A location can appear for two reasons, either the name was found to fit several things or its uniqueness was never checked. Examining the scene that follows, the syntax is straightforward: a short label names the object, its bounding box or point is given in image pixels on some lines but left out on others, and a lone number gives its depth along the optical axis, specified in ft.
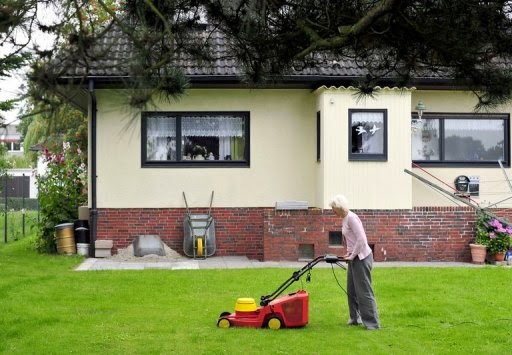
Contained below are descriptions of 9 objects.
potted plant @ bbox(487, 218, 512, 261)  58.80
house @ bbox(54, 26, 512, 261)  59.67
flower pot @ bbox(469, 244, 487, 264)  58.65
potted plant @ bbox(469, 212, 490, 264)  58.75
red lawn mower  35.17
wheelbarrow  59.82
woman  35.22
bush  63.87
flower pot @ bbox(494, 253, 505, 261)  59.00
